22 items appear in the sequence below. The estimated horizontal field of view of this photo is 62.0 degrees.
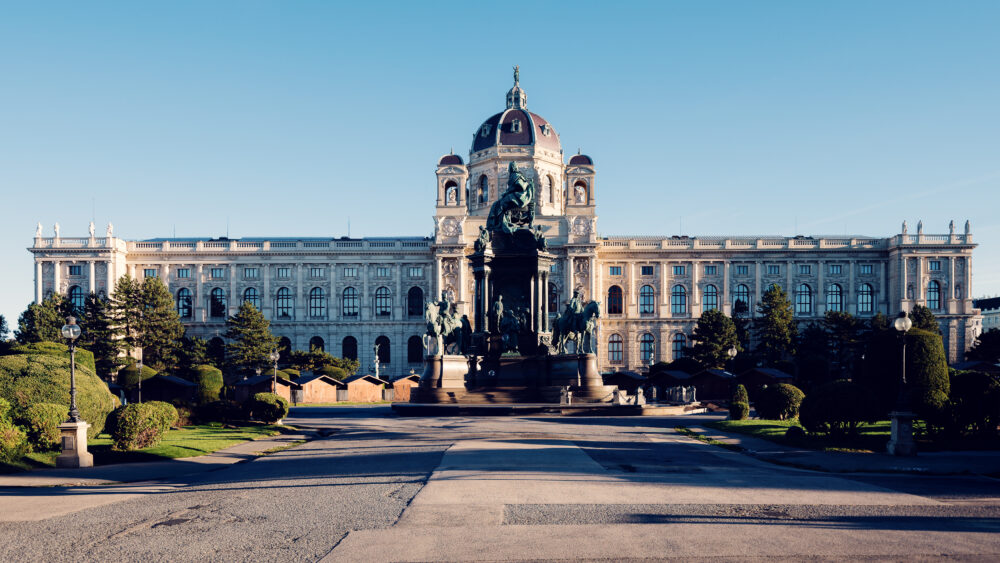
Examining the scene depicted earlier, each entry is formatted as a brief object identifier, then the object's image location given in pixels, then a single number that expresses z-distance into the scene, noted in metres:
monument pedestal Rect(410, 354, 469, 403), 38.41
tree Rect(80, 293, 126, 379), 80.12
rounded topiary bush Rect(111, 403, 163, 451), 22.20
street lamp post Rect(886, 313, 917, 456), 21.44
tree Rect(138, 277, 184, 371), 84.94
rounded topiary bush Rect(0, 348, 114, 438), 24.72
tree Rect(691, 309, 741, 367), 82.38
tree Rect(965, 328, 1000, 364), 81.81
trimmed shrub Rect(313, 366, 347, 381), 75.38
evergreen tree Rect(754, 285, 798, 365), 87.06
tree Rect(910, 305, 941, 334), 83.62
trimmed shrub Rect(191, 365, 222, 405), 60.10
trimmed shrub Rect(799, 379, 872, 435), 23.97
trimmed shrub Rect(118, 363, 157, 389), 62.50
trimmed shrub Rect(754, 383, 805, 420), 34.38
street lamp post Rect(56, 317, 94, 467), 20.14
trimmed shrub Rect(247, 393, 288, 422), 33.56
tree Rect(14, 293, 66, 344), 78.86
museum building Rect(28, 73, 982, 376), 100.69
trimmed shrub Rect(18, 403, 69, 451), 21.64
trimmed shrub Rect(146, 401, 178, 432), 23.72
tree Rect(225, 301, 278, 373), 84.88
